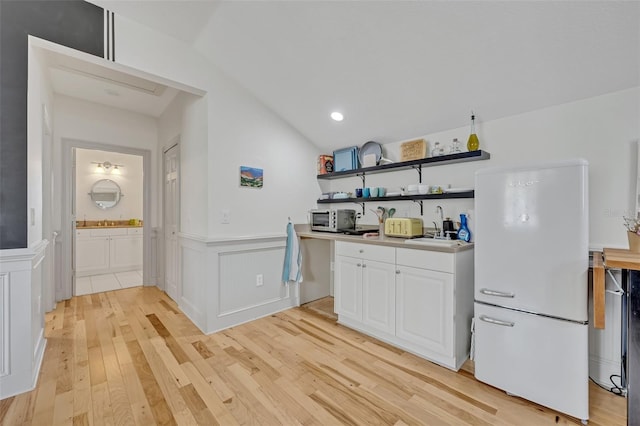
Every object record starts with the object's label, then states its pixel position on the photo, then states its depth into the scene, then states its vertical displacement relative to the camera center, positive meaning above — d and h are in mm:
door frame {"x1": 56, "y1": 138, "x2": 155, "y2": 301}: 3512 +27
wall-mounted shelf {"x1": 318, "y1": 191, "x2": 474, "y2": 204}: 2432 +156
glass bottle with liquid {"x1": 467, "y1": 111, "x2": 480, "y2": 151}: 2354 +617
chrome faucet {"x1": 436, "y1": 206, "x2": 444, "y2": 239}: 2586 -48
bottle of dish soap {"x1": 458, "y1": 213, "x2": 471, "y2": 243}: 2360 -160
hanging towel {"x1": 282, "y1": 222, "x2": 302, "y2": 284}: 3215 -558
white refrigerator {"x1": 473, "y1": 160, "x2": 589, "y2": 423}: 1552 -437
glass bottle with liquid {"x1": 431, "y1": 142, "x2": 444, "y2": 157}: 2605 +603
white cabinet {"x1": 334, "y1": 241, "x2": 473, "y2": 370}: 2037 -711
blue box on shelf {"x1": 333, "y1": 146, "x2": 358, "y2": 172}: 3275 +664
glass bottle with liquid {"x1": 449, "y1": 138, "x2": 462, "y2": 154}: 2514 +612
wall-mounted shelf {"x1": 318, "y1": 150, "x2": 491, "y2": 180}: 2360 +484
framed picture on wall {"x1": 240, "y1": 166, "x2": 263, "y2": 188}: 2898 +392
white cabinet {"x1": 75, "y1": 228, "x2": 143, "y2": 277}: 4848 -691
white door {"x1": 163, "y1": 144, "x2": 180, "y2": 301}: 3482 -70
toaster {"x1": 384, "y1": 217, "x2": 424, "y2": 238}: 2514 -138
